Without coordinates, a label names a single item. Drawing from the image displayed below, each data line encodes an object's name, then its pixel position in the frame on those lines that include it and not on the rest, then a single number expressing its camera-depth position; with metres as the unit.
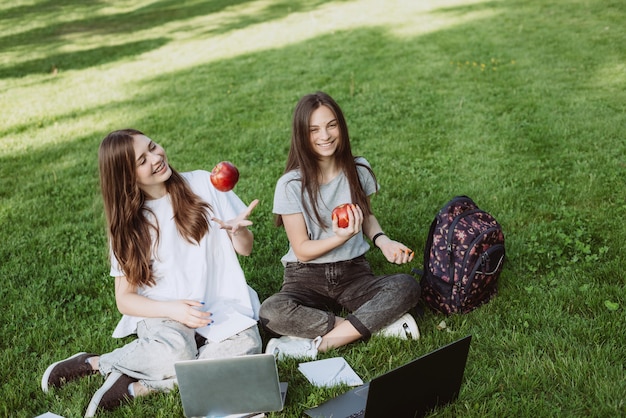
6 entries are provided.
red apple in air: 3.05
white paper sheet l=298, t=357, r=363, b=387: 2.88
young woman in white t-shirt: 2.95
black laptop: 2.22
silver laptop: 2.47
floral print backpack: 3.29
